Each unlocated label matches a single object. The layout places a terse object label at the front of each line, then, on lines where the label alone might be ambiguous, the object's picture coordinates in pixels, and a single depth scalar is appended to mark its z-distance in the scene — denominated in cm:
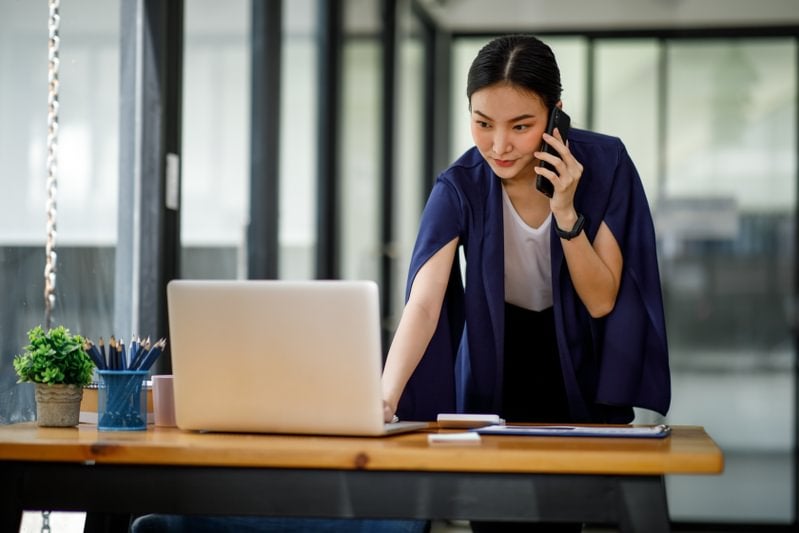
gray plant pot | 328
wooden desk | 296
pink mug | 331
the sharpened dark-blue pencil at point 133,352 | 328
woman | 350
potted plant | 328
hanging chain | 386
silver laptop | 310
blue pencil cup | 325
